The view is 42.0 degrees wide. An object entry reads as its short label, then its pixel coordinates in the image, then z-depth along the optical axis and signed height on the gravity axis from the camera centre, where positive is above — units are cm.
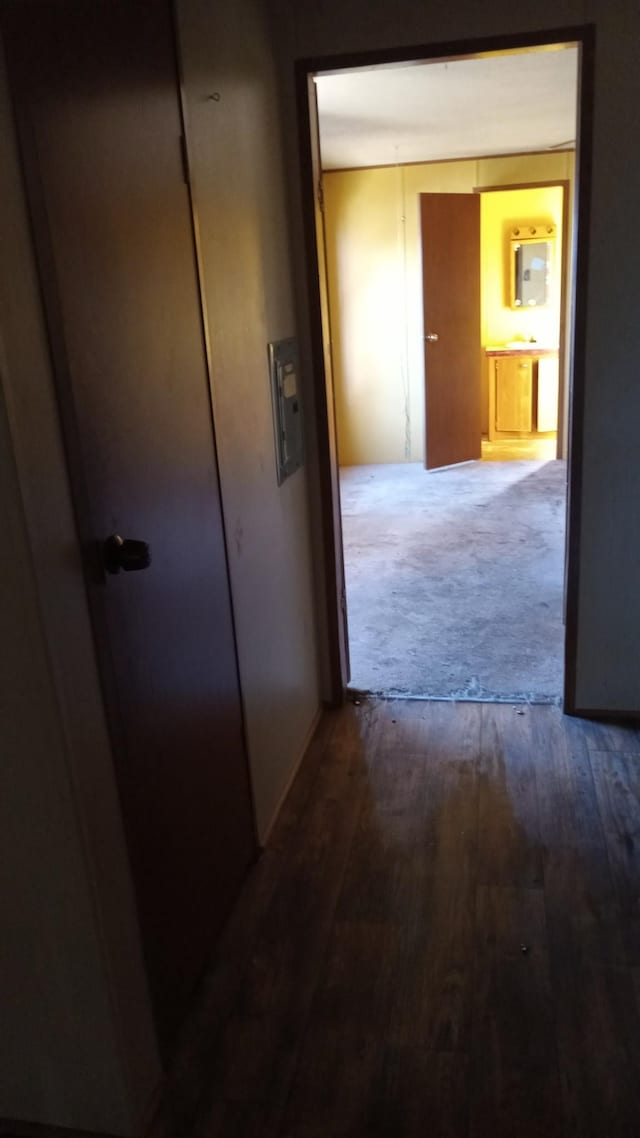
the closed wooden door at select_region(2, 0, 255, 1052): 122 -18
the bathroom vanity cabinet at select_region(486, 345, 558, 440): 715 -83
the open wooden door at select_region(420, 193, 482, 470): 614 -21
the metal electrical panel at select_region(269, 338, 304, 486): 238 -28
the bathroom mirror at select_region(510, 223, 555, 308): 707 +22
